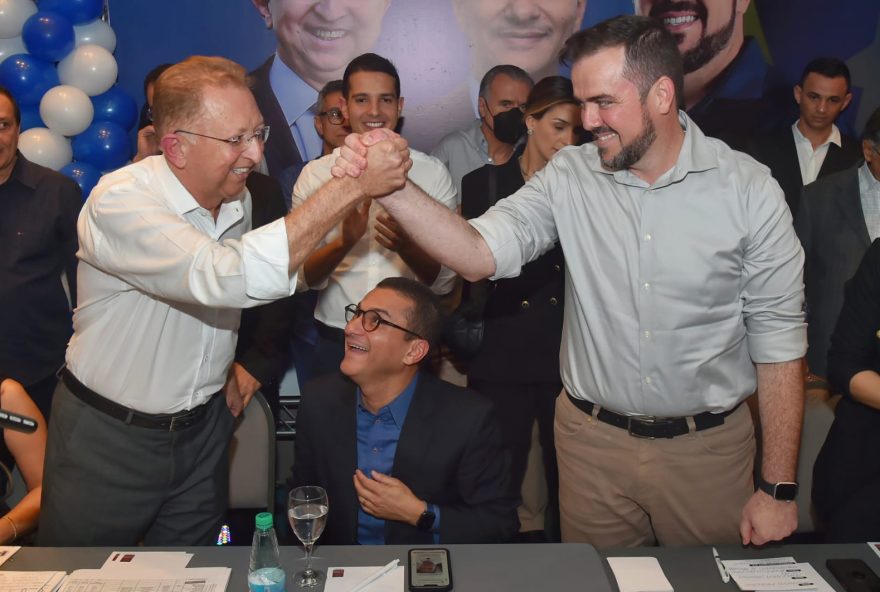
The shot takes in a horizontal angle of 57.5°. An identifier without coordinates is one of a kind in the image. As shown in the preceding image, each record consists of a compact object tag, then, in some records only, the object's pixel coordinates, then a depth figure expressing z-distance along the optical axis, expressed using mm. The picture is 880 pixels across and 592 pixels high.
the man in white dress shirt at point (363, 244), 2922
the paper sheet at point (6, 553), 1840
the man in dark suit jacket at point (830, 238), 3520
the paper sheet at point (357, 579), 1738
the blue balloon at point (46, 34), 4309
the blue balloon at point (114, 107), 4582
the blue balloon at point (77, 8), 4383
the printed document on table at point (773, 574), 1751
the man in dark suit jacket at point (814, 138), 4594
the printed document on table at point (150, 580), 1727
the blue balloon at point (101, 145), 4474
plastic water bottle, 1688
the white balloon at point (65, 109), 4348
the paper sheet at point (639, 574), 1747
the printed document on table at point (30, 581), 1716
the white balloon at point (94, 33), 4559
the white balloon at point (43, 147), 4332
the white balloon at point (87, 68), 4445
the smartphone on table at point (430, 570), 1727
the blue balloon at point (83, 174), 4391
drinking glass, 1774
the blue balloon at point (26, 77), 4355
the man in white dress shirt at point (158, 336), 1932
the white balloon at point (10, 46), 4434
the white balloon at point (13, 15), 4309
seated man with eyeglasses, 2307
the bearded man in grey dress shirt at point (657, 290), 2059
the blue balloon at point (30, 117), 4488
